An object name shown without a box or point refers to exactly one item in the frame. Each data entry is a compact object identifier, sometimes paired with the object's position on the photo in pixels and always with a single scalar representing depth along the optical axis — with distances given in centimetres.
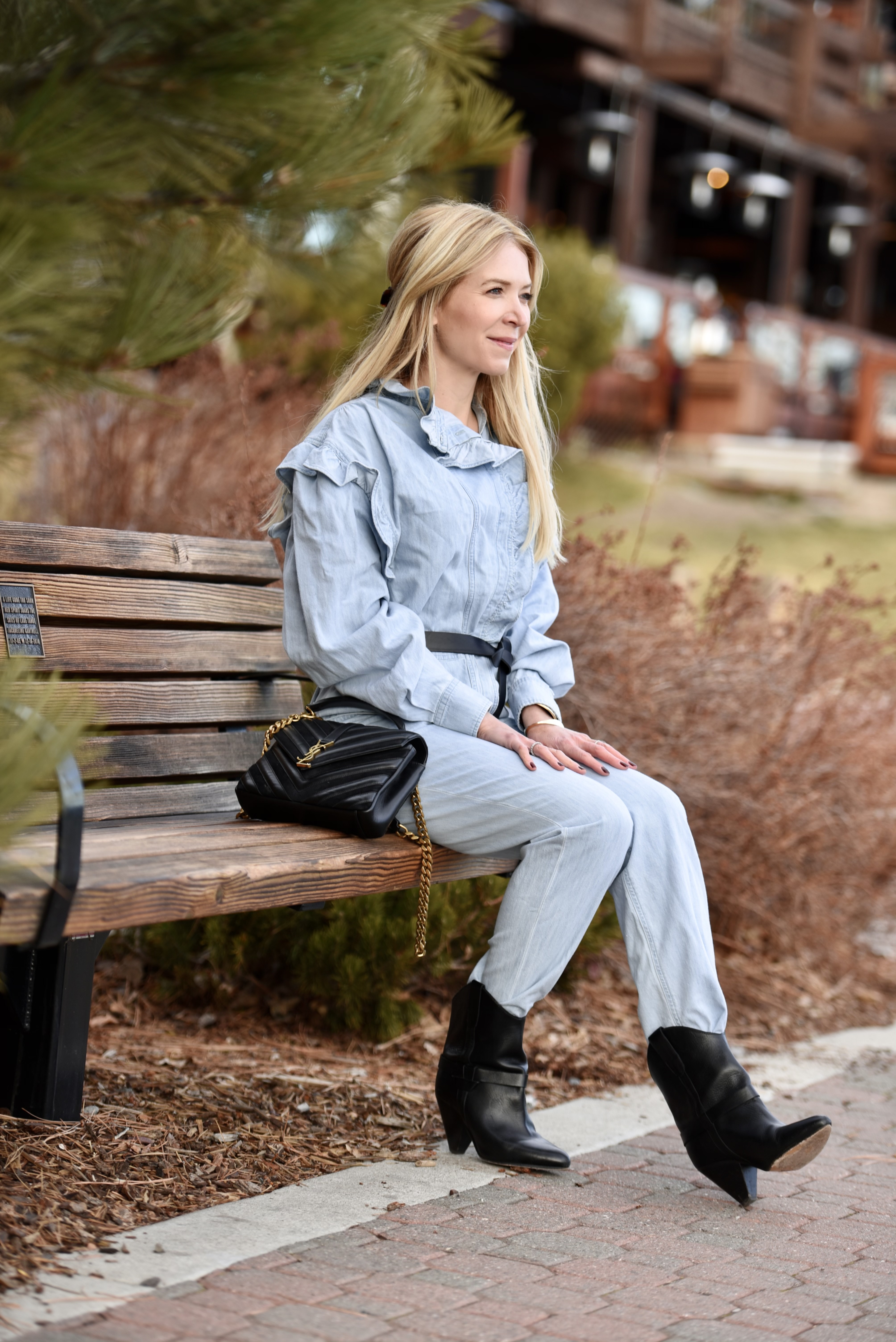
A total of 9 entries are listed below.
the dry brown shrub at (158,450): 546
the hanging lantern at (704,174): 2220
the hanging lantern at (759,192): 2272
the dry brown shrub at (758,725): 433
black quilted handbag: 269
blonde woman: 275
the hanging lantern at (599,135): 2025
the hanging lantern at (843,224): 2572
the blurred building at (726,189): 1877
